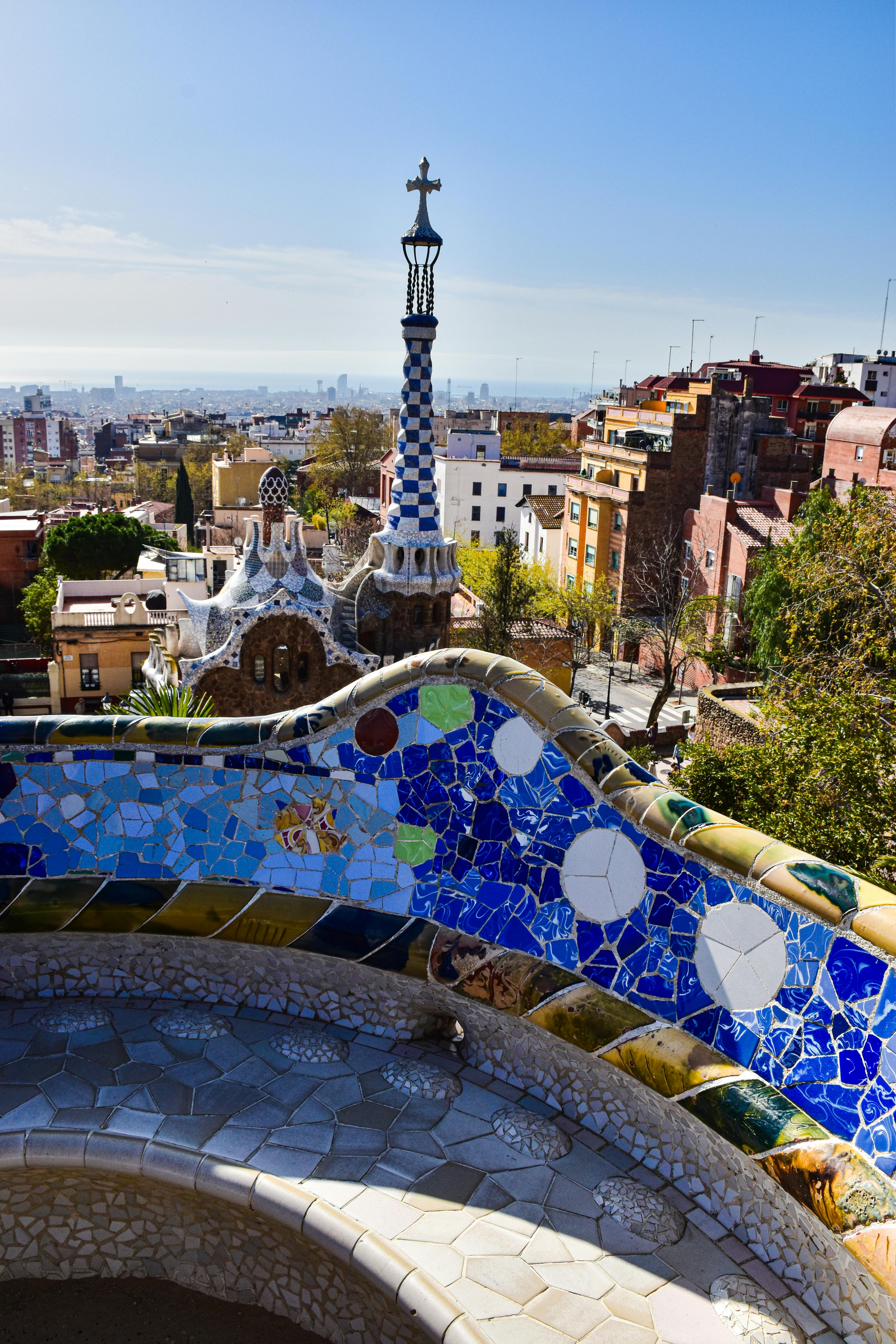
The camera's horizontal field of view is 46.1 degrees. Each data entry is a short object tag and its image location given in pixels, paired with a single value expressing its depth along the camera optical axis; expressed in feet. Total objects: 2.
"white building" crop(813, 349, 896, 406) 187.01
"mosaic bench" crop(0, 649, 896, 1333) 15.96
